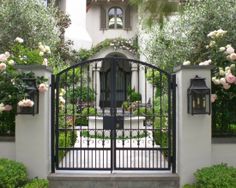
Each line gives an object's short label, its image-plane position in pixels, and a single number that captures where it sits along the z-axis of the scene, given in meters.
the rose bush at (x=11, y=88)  3.84
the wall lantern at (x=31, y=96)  3.87
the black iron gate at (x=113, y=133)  4.24
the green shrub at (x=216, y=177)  3.55
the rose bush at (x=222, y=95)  4.09
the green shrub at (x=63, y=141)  4.57
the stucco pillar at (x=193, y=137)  4.01
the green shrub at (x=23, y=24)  7.13
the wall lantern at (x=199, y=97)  3.89
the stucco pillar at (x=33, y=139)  4.00
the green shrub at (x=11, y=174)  3.52
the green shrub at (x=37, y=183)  3.66
